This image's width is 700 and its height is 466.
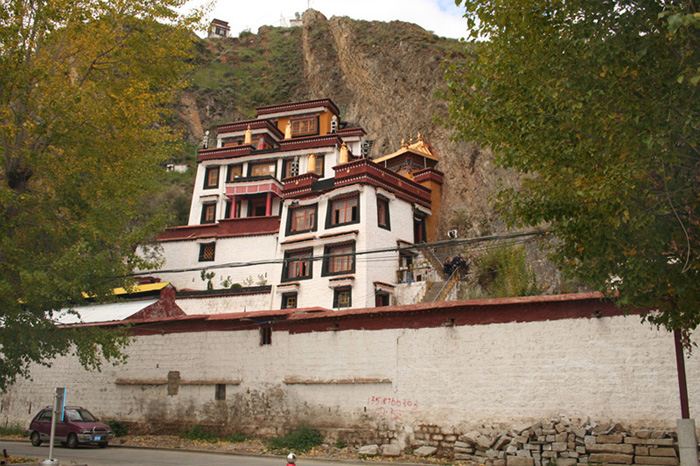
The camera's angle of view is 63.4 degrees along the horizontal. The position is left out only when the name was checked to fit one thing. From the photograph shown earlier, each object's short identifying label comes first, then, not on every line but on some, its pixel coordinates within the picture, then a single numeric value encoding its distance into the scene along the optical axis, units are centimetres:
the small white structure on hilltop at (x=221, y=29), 11244
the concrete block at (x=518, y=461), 1383
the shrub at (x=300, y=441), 1709
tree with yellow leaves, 1400
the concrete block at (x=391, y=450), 1602
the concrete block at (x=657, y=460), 1259
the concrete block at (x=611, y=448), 1310
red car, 1861
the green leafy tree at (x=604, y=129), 820
